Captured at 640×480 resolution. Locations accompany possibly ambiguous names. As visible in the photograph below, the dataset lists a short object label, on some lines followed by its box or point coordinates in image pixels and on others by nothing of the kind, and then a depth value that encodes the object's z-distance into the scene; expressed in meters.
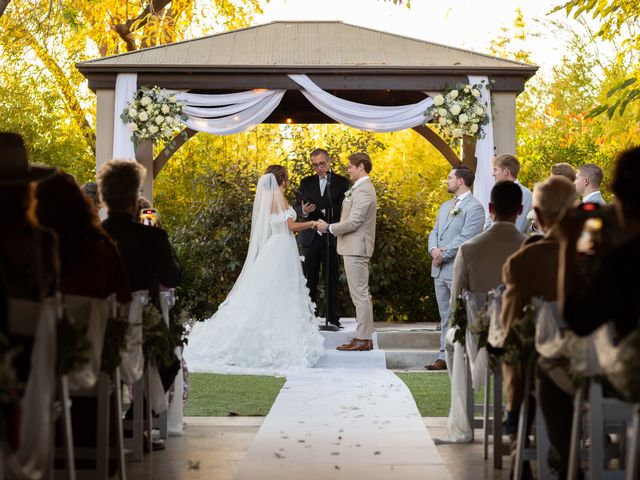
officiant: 12.88
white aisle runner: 6.09
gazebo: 11.84
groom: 11.64
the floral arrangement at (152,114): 11.60
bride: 11.24
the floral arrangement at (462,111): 11.59
